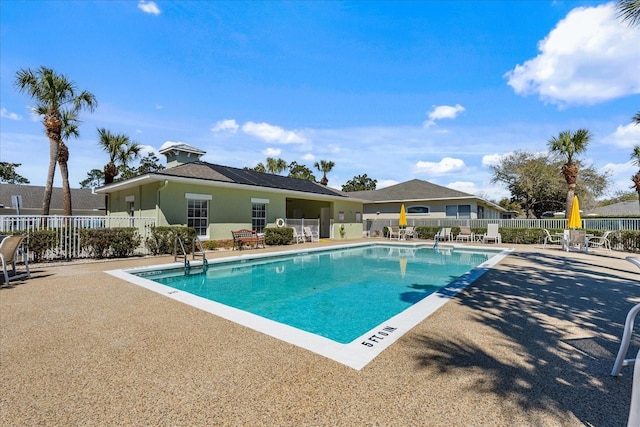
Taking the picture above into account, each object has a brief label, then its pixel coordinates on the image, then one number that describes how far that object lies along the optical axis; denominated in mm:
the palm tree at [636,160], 22500
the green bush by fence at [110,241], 10570
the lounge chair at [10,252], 6440
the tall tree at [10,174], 45775
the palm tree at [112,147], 20250
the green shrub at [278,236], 16406
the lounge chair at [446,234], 20875
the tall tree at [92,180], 57069
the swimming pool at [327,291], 3998
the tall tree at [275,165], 41562
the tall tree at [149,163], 40625
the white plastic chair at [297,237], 18750
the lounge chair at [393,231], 22178
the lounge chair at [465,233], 20141
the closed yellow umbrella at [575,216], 13854
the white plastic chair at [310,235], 19391
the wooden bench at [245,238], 14555
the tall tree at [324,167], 39594
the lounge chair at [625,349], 2711
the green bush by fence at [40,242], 9570
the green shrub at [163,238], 11914
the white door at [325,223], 22969
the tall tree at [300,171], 50478
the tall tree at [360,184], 62812
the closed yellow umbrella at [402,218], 21469
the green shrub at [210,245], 14242
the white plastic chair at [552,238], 16650
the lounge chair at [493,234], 18984
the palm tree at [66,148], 17562
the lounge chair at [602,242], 14756
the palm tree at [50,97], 14406
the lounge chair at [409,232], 21812
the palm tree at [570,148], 20484
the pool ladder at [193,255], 9399
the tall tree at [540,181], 32344
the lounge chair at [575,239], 13930
